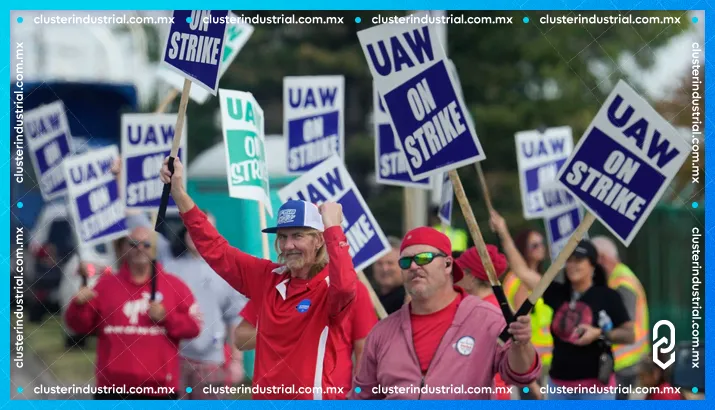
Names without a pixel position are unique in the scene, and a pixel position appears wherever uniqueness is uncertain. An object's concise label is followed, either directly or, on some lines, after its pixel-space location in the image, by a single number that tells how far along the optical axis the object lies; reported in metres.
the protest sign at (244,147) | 14.86
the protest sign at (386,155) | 17.53
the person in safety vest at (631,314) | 17.39
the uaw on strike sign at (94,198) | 18.11
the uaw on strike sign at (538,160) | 20.05
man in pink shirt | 11.65
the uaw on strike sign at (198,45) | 13.64
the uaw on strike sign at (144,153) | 18.00
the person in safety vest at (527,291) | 17.66
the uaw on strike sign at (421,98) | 12.73
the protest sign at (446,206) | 17.44
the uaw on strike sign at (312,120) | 18.53
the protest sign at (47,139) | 18.92
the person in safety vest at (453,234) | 20.27
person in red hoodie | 16.31
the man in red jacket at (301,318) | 12.31
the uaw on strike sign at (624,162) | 11.66
